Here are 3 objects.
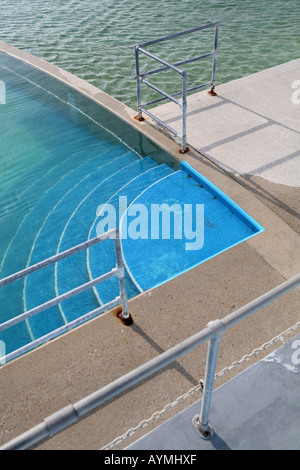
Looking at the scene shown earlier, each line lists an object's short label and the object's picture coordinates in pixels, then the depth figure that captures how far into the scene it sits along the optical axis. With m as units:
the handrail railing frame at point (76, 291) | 2.81
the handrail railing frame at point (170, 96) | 5.67
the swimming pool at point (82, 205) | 4.79
